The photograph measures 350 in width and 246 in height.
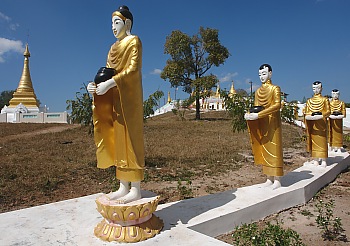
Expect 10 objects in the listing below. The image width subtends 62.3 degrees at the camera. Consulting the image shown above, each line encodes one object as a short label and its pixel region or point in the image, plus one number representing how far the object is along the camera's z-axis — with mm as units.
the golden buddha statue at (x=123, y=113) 3158
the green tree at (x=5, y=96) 55719
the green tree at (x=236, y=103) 7754
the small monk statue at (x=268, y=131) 4855
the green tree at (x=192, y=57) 23614
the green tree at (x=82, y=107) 7246
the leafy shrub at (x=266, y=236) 3010
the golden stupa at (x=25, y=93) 26422
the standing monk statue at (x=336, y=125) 8375
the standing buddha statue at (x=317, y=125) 6469
